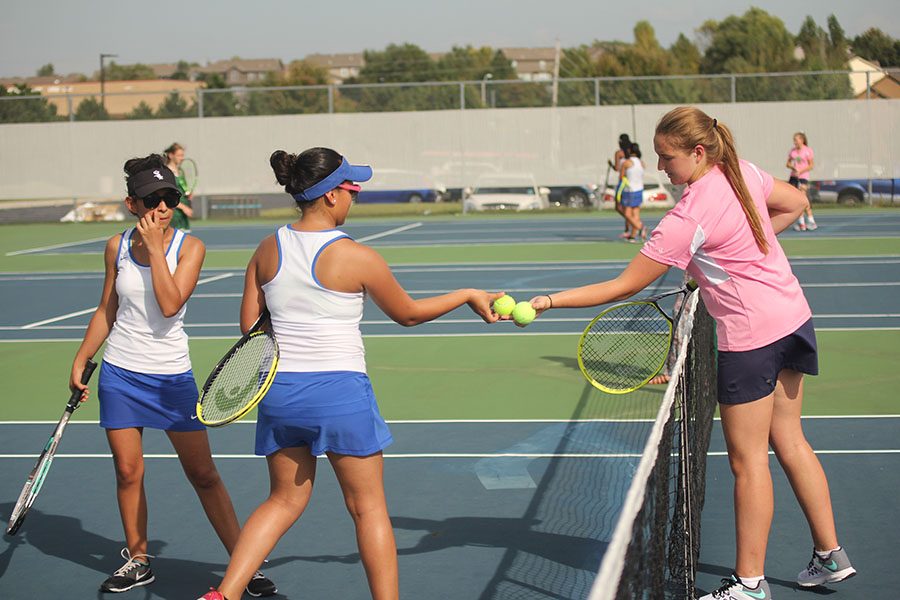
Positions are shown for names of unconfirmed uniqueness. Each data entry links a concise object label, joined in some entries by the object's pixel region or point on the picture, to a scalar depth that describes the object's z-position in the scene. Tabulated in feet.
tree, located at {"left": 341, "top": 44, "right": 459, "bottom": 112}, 370.73
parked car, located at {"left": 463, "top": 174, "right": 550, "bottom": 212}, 98.17
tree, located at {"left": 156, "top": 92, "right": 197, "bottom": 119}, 104.22
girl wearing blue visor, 12.59
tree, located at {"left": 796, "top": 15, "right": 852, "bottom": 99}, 96.73
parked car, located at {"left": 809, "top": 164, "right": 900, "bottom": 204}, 94.07
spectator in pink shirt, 68.90
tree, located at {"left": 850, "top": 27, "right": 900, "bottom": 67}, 251.64
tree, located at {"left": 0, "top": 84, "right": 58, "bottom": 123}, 102.53
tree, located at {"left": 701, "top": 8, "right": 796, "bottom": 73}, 216.13
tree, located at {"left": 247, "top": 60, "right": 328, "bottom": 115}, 103.19
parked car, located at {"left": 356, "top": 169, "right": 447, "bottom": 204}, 97.40
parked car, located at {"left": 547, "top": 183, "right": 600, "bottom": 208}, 98.99
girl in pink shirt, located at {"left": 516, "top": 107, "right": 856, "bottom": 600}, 13.61
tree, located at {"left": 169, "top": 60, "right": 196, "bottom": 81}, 497.79
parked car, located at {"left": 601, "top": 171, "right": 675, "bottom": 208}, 96.48
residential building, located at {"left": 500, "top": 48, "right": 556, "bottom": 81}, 571.28
